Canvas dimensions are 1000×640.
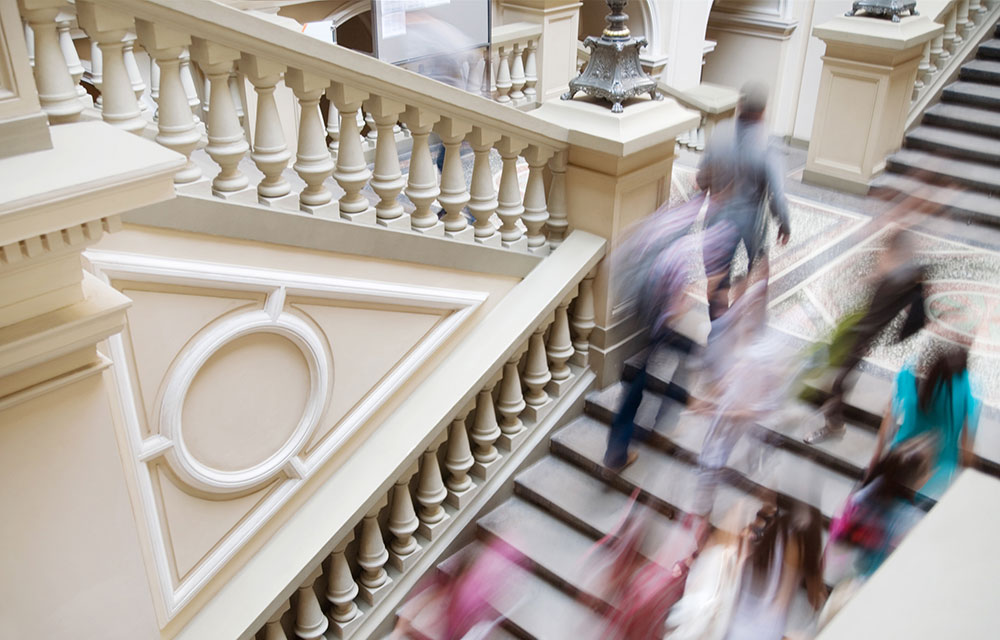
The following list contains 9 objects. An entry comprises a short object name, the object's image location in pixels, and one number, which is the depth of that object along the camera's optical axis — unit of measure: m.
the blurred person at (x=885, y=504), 3.35
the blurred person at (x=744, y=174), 3.87
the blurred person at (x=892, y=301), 3.41
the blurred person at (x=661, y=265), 3.67
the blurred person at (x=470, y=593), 3.86
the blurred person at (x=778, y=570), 3.31
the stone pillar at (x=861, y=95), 6.39
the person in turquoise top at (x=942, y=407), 3.22
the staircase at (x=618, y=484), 3.83
